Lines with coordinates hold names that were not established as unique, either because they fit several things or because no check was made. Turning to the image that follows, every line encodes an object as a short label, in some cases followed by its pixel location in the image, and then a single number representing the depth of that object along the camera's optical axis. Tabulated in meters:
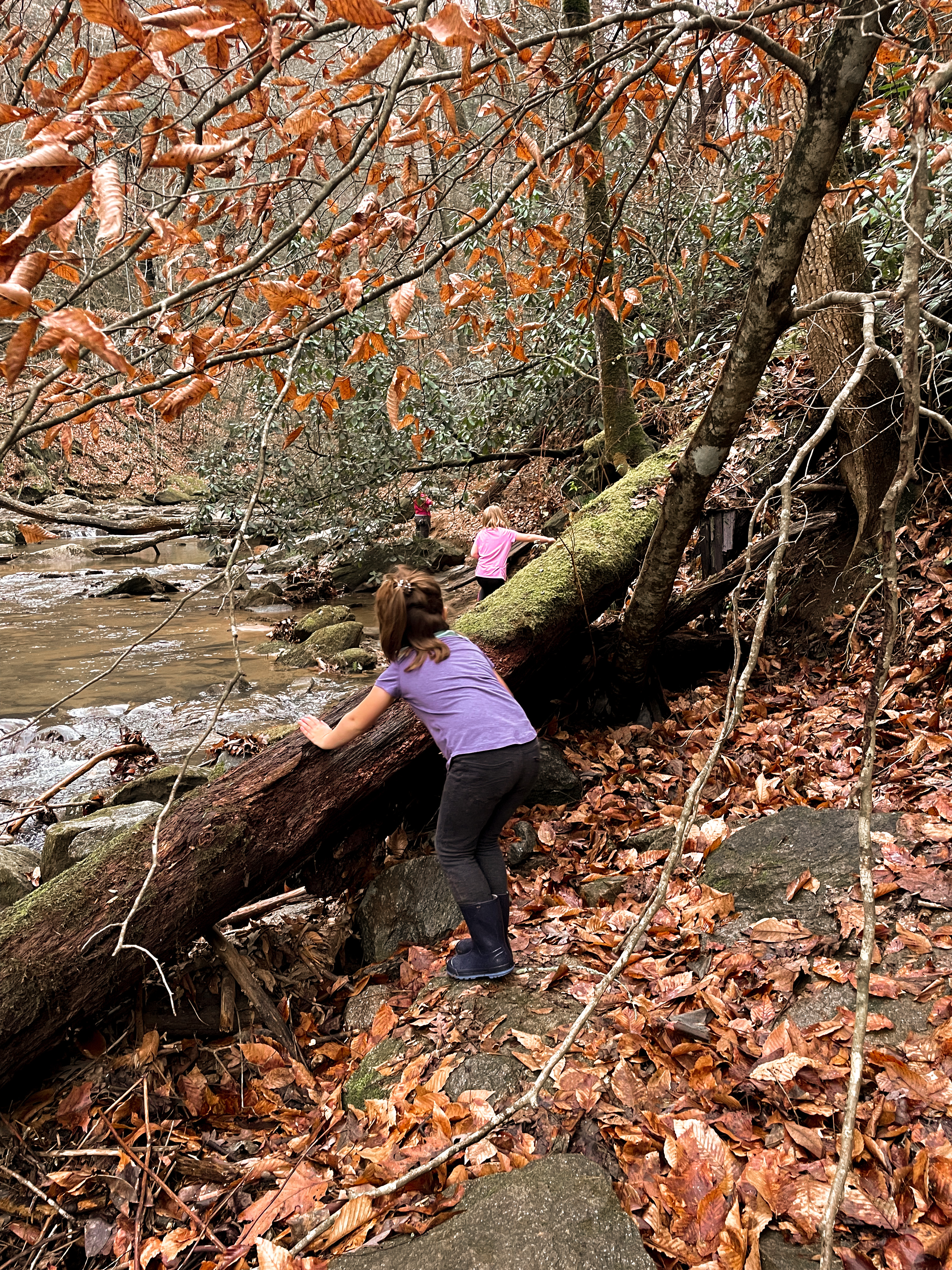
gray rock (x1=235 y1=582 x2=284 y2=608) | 14.23
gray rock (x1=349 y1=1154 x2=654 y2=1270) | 1.93
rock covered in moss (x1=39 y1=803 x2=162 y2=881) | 4.46
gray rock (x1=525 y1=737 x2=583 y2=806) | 4.96
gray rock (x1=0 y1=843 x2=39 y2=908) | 4.31
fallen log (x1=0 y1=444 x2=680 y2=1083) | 3.02
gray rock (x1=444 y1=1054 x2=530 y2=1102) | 2.67
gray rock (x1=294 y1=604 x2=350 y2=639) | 11.47
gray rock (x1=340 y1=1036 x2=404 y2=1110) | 2.88
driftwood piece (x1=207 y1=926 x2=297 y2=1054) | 3.38
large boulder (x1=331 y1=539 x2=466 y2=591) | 14.03
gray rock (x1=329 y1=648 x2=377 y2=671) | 9.79
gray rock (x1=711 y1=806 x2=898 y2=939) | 3.15
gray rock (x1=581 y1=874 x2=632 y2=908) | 3.84
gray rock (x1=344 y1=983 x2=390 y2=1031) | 3.39
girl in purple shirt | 3.28
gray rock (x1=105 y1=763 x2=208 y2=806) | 5.41
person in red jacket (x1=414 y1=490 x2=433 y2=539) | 12.96
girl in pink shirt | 8.59
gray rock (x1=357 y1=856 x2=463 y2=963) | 3.88
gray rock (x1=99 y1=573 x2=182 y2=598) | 14.58
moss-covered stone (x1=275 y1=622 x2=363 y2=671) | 10.14
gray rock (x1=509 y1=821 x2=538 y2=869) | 4.40
